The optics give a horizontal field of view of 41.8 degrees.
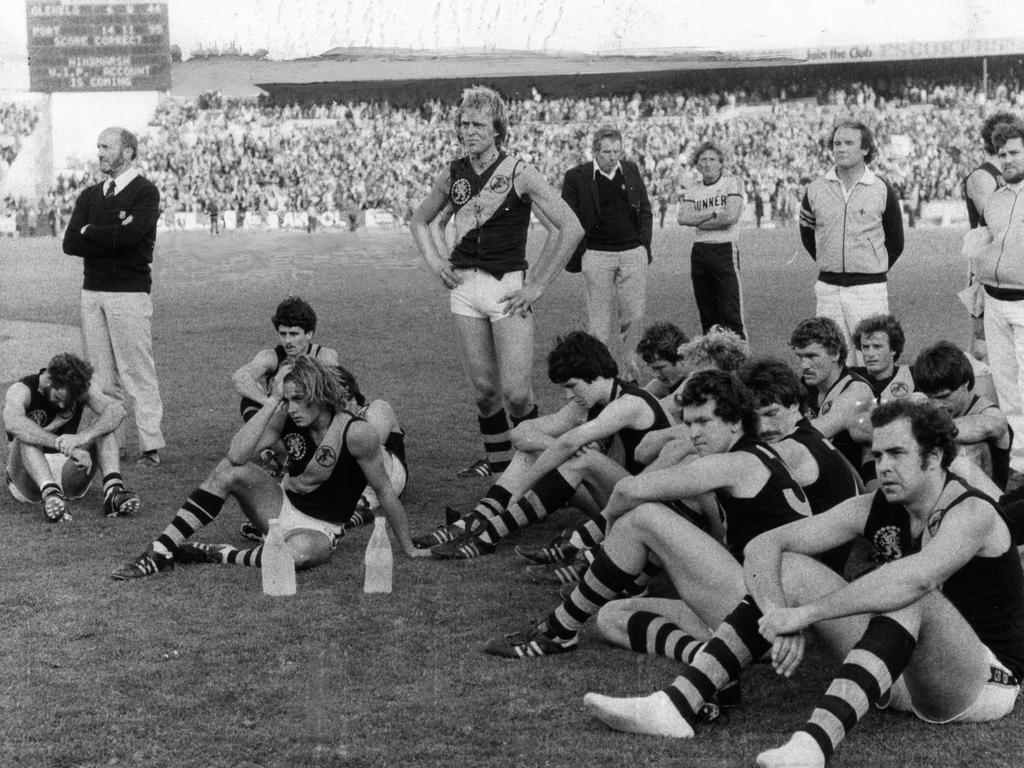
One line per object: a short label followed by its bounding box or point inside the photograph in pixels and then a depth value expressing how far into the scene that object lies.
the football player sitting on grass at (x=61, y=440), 8.09
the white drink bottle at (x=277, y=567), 6.40
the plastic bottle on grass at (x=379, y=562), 6.33
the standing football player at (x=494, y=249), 8.19
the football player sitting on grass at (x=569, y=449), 6.70
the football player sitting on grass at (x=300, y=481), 6.68
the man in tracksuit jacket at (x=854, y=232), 8.89
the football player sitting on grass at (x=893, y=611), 4.16
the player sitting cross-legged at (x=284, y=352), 8.36
